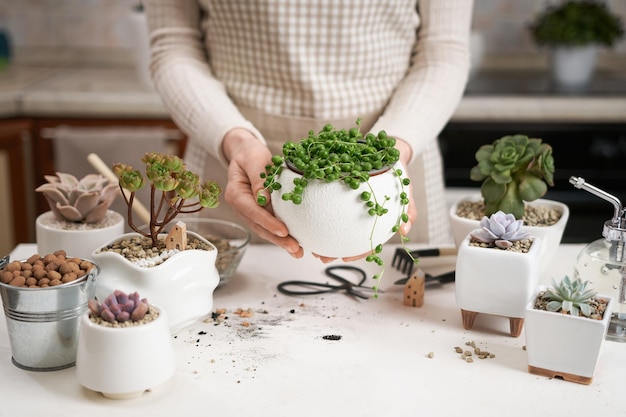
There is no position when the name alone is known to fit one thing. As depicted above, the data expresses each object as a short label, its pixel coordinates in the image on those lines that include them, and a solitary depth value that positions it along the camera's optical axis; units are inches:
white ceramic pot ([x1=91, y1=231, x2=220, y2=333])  41.7
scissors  50.6
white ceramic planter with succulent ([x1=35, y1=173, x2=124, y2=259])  48.2
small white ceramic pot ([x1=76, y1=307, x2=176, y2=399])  36.5
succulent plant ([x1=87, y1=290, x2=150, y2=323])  37.2
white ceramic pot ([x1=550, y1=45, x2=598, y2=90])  111.2
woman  60.6
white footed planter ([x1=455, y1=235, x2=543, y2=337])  43.5
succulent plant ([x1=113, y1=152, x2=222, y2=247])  41.6
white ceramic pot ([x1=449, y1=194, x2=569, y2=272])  48.0
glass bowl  49.9
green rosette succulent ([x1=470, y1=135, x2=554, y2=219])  49.4
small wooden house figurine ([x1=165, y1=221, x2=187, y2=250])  43.6
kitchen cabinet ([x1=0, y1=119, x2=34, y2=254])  101.9
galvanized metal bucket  38.9
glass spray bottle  44.5
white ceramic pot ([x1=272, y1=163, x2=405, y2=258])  40.8
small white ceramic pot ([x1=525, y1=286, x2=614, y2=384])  39.2
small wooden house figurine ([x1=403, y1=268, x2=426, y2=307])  48.7
